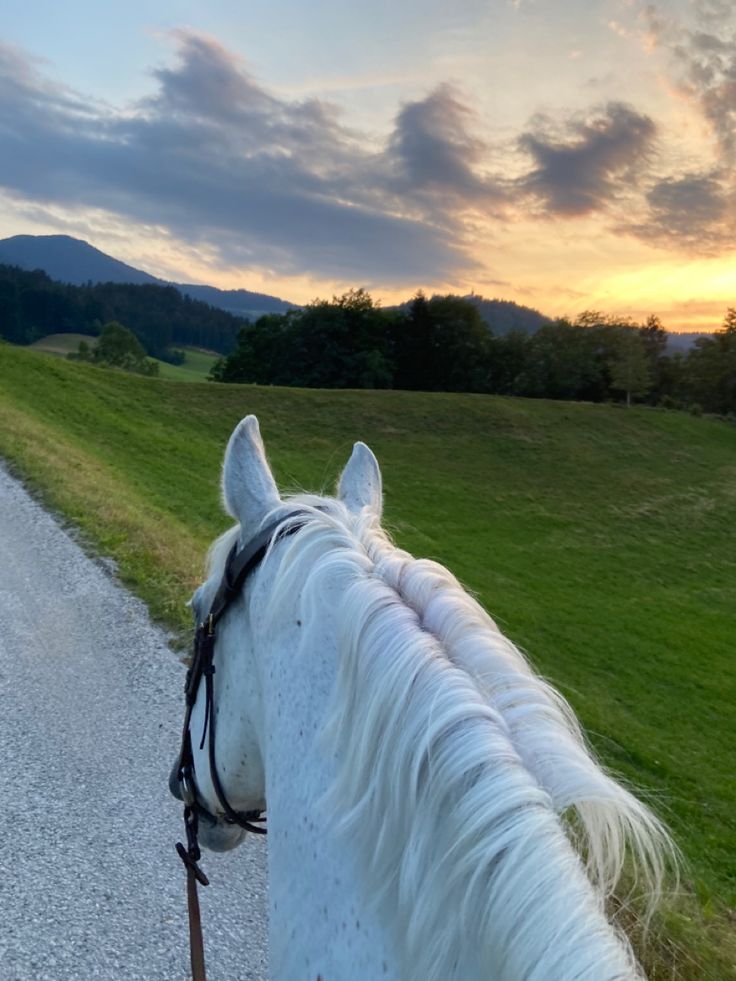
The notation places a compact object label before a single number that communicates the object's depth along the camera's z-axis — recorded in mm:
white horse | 990
